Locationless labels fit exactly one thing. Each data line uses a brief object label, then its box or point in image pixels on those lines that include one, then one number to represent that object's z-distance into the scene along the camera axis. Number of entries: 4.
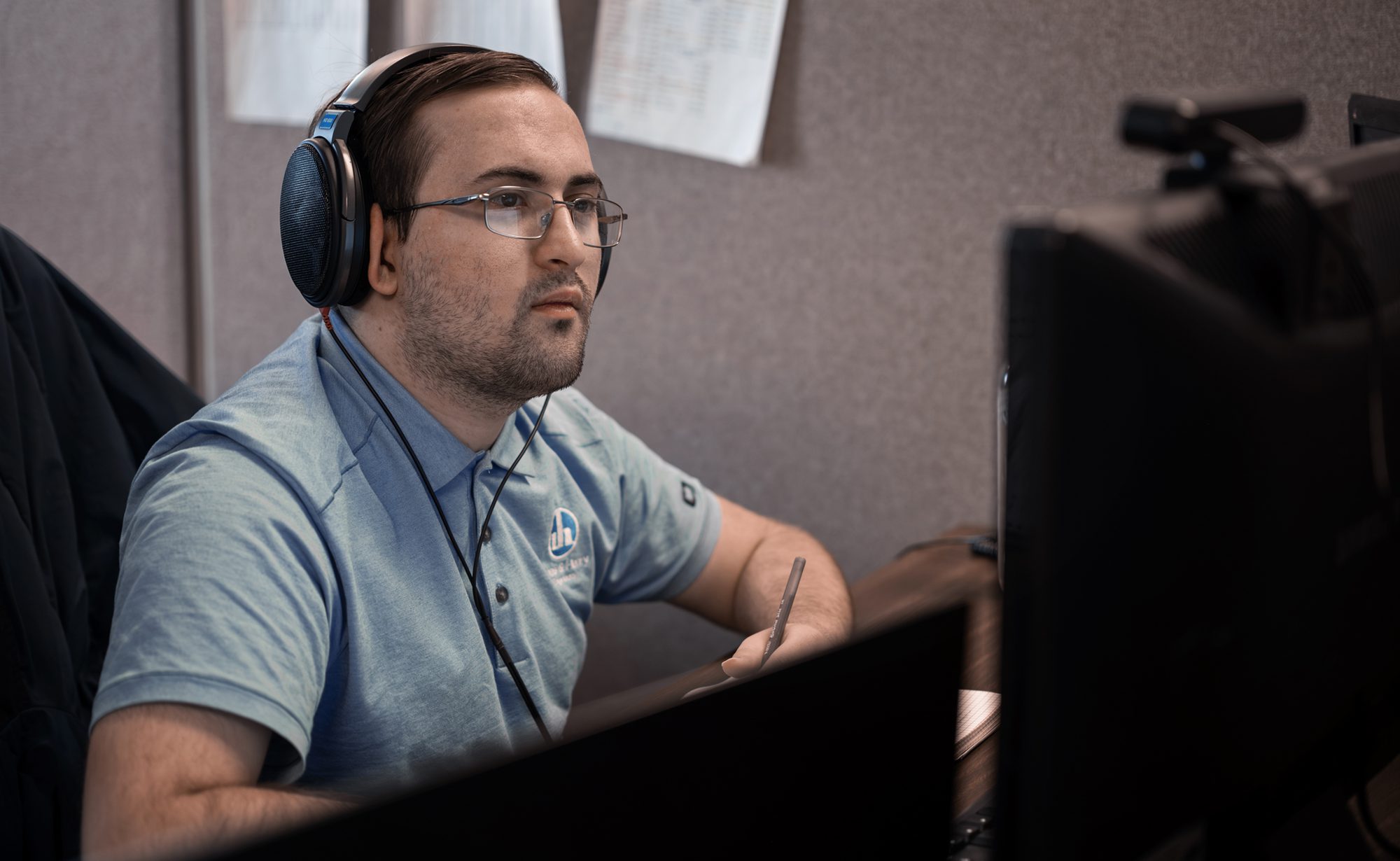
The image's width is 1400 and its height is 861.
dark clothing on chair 0.85
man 0.65
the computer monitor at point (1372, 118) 0.76
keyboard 0.62
